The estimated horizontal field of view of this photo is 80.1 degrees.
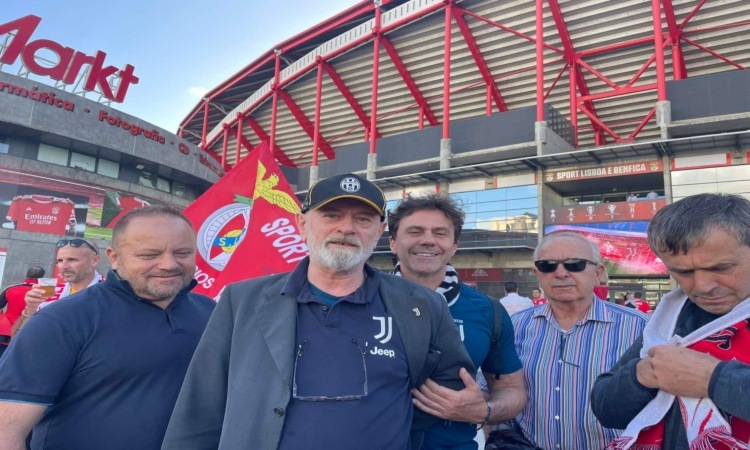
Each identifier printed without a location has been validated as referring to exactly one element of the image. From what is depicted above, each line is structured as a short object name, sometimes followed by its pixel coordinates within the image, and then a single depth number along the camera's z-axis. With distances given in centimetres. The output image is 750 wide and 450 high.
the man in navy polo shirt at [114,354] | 177
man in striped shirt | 243
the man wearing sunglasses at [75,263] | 432
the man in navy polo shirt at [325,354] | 156
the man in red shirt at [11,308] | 513
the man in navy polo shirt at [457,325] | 182
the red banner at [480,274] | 2302
